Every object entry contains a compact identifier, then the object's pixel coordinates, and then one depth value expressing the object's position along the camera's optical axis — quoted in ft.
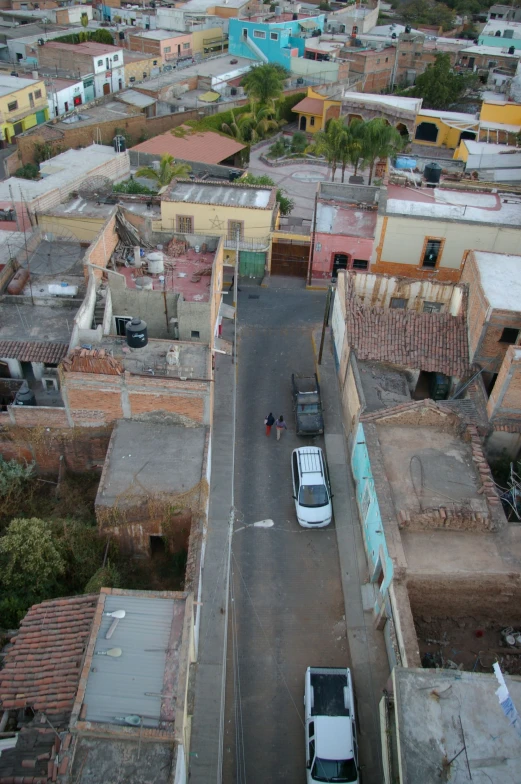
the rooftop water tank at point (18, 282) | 92.58
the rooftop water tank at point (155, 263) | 94.22
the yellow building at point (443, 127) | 195.93
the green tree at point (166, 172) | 137.39
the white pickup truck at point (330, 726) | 54.78
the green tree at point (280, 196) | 140.77
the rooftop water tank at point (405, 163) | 146.51
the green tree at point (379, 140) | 143.33
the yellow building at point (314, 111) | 210.57
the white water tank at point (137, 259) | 95.71
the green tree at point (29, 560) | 65.46
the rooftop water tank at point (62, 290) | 90.63
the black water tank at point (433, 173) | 130.82
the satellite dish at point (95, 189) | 123.34
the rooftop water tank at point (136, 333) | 79.46
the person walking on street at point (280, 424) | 91.66
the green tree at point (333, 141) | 144.05
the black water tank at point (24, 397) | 79.61
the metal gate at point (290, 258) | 126.72
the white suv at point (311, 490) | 78.59
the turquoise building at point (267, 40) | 249.55
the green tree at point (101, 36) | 274.98
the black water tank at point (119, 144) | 151.02
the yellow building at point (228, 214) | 120.47
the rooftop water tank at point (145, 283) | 90.99
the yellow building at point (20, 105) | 193.06
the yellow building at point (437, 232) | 113.09
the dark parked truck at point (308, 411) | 91.66
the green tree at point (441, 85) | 225.35
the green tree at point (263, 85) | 204.95
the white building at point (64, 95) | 216.13
